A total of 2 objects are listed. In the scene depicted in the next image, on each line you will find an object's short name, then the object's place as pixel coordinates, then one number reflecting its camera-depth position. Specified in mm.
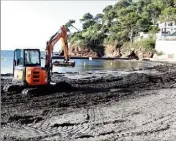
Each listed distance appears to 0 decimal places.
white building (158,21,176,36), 51894
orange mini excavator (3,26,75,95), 10714
